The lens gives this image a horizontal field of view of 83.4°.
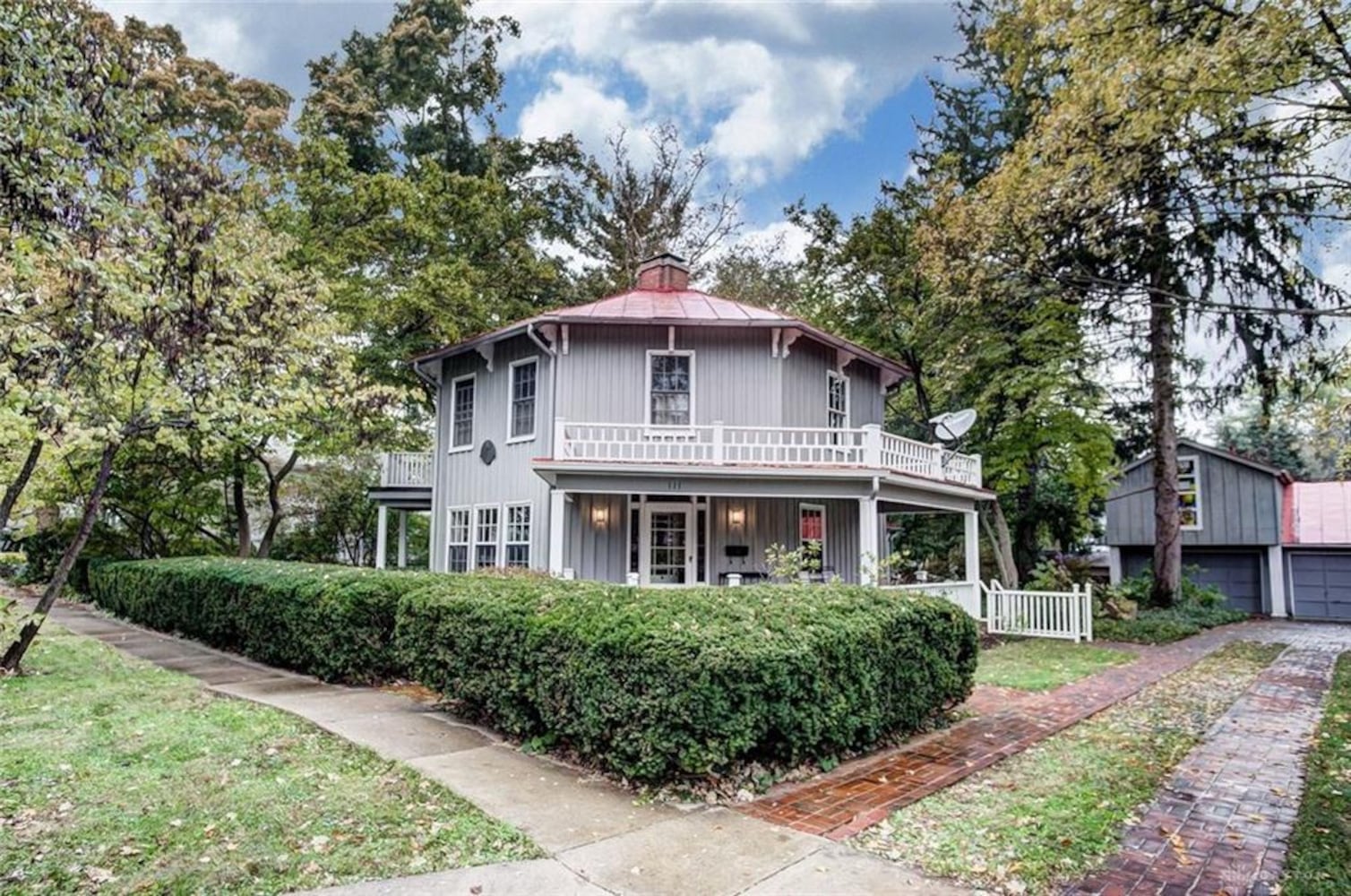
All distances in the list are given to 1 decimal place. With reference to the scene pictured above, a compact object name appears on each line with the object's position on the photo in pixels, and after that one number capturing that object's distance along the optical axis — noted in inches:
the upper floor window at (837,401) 618.5
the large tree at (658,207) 989.8
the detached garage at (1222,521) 864.3
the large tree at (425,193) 753.6
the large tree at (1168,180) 273.4
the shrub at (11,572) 792.3
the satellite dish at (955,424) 600.1
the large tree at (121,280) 152.6
